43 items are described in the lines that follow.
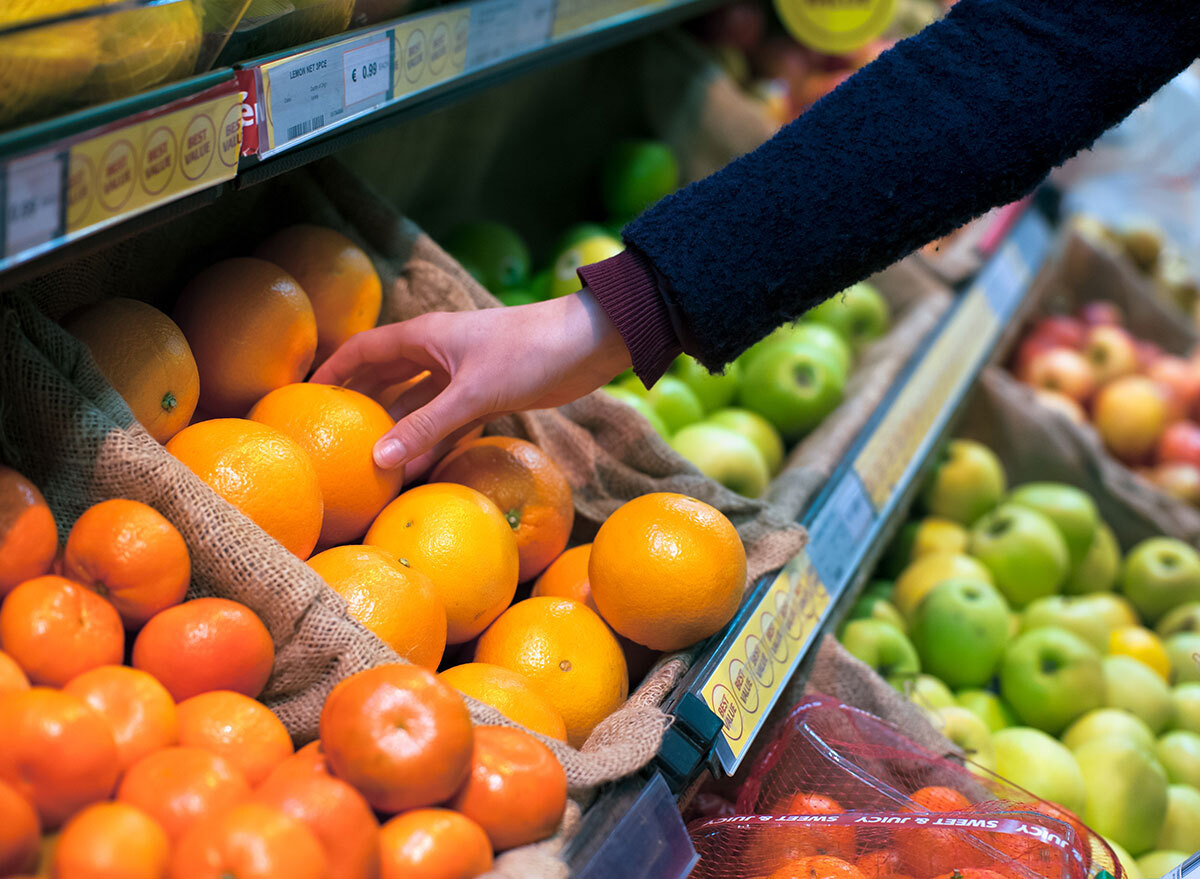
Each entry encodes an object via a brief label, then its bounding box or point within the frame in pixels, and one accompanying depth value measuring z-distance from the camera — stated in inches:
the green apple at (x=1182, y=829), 64.4
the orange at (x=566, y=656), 41.4
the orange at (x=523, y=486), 47.5
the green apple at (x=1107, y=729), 66.9
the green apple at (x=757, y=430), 71.1
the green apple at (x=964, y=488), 87.1
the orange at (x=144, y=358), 38.6
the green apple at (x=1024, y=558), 79.3
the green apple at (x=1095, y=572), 88.4
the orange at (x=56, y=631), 29.4
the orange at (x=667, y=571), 41.8
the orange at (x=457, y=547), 41.8
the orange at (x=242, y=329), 44.0
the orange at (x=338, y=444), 42.4
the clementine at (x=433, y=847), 28.6
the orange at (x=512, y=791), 31.3
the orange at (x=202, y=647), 31.8
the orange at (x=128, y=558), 32.1
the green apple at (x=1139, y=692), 71.4
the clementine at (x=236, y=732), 30.0
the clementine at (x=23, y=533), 31.1
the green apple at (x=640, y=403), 63.6
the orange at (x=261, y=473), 37.6
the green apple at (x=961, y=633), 70.1
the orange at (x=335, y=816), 26.9
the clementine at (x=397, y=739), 29.0
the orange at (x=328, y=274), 49.8
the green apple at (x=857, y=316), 85.0
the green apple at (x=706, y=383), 74.0
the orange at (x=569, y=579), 47.3
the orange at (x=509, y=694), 37.3
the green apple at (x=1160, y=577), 85.4
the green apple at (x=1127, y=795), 62.1
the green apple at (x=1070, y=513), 85.7
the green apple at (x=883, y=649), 65.8
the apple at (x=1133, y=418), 107.7
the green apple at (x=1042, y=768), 61.8
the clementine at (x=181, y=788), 26.4
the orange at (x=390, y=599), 36.9
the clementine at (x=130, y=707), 28.2
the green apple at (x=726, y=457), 64.1
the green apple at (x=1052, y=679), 68.4
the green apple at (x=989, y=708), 69.2
